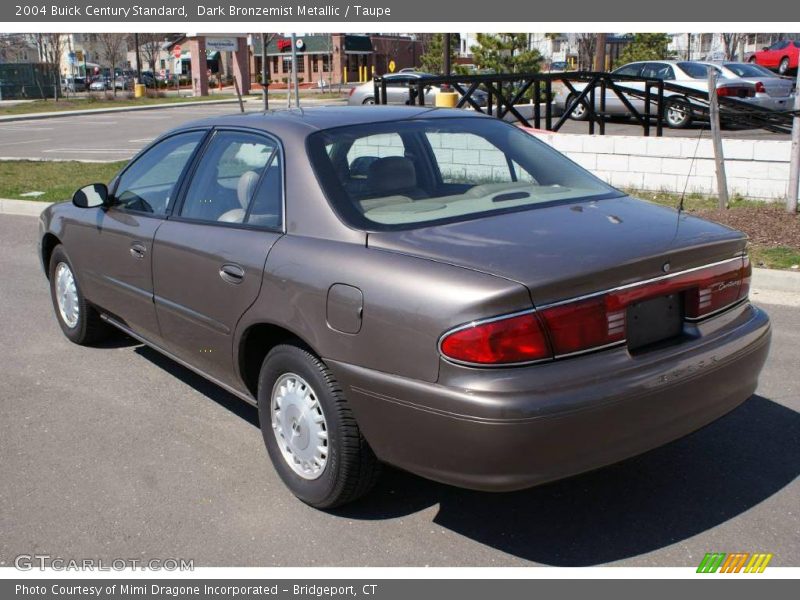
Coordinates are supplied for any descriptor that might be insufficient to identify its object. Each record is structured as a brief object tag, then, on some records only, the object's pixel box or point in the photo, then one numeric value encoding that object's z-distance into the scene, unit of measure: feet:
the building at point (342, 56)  225.35
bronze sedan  10.00
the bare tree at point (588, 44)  129.78
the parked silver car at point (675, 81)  69.87
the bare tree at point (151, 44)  222.69
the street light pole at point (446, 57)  88.99
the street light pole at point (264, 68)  52.70
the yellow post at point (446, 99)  69.21
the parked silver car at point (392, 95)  92.40
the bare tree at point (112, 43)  191.07
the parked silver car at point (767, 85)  71.67
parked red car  117.70
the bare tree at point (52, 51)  173.78
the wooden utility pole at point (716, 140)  30.94
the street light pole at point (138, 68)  202.01
